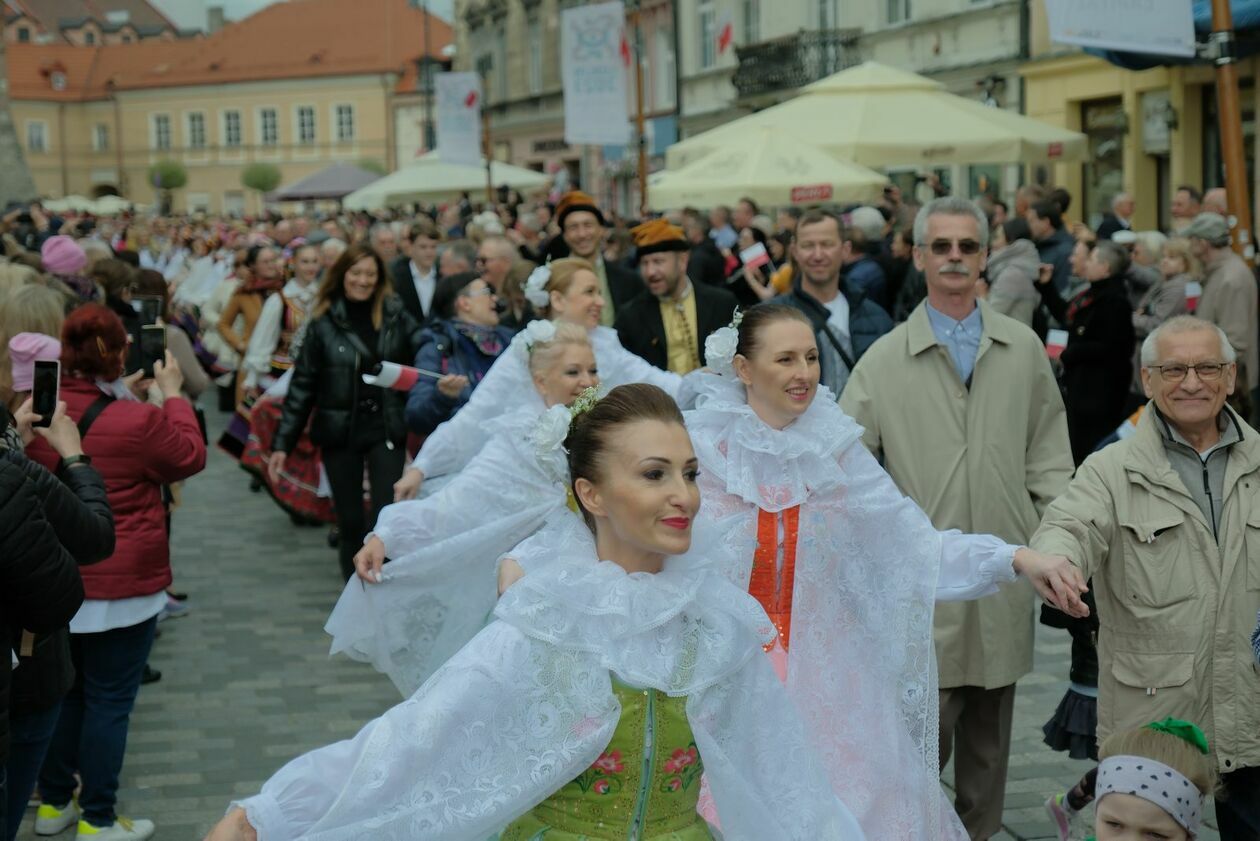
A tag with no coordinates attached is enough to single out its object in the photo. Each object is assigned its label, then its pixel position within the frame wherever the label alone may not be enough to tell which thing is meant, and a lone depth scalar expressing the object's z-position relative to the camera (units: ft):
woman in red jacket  20.01
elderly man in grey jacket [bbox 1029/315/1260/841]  15.07
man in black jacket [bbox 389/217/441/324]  44.04
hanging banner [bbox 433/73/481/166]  74.18
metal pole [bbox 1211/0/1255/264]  25.76
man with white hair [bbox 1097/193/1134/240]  53.21
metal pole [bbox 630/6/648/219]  54.65
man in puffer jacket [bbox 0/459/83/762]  14.30
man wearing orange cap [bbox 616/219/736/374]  29.37
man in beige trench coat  18.13
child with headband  12.08
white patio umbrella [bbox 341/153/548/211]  87.04
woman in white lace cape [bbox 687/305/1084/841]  15.96
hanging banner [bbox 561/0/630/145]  53.13
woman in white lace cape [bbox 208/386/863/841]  11.04
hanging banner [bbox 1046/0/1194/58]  24.93
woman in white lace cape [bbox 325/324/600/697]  19.75
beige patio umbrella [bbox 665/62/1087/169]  49.55
